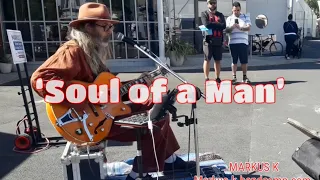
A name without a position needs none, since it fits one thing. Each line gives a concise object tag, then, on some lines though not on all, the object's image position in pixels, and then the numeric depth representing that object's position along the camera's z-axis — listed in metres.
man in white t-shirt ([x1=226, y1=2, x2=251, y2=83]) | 7.07
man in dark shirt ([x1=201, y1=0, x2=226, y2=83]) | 6.92
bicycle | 15.02
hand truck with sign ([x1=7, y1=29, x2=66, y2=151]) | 3.96
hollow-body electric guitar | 2.66
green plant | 10.95
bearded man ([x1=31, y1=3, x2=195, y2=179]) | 2.63
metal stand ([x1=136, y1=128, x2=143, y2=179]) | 2.66
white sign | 3.89
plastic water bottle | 3.26
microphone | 2.61
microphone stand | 2.57
